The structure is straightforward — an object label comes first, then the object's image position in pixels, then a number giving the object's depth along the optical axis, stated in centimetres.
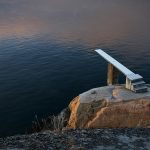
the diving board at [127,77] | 1493
